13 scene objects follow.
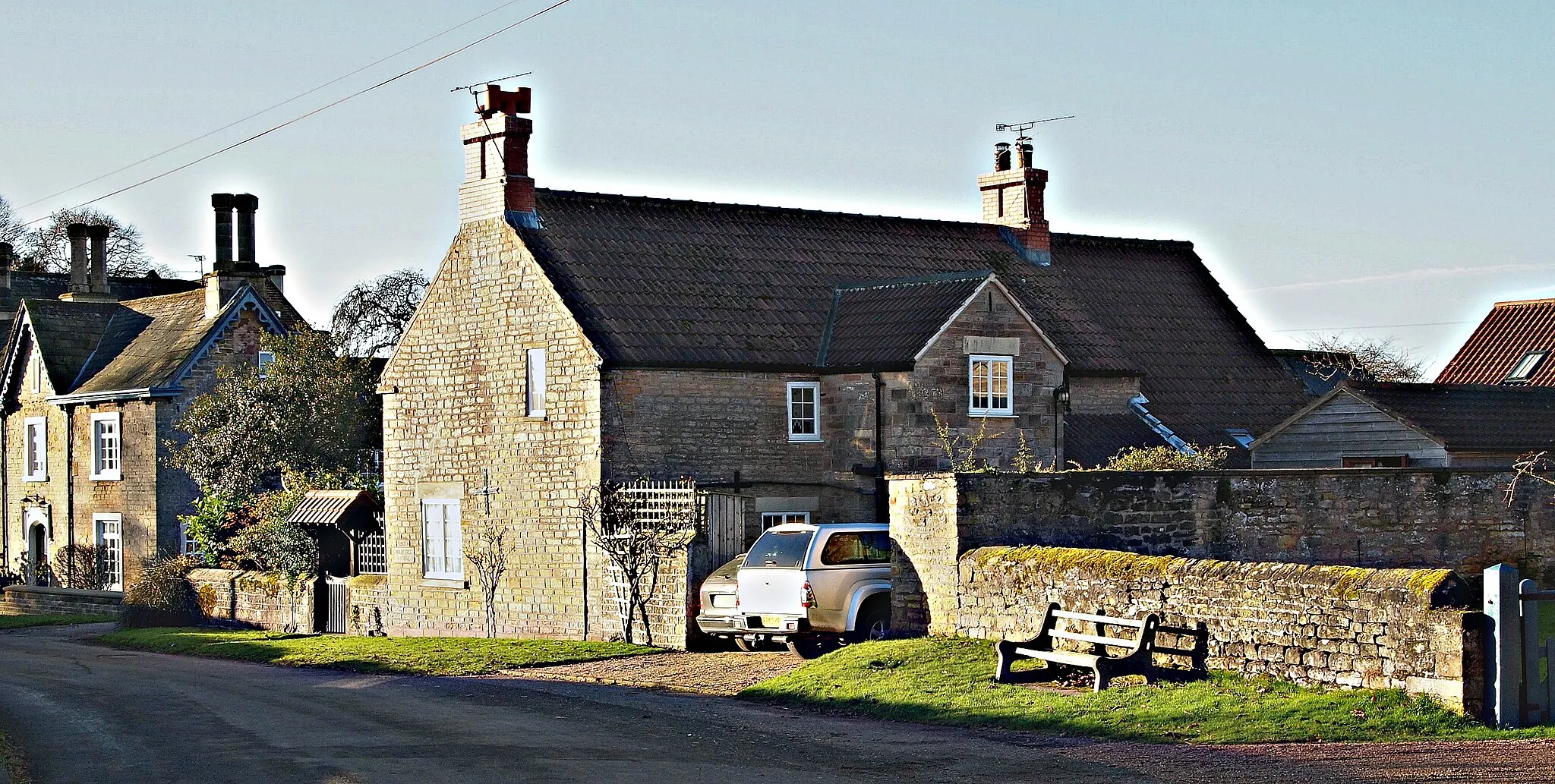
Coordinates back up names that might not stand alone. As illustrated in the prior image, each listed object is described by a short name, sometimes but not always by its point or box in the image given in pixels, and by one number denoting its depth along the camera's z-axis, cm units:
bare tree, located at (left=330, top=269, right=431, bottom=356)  5416
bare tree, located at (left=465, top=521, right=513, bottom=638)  3216
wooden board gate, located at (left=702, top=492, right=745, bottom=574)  2739
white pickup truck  2405
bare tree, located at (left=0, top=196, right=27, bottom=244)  8300
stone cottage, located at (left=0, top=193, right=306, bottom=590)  4656
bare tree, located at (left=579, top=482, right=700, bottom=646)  2766
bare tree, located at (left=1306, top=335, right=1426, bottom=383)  4331
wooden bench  1934
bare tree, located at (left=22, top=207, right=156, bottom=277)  8131
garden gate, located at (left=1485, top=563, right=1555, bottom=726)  1658
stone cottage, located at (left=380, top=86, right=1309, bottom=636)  3061
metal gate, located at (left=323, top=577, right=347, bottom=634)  3591
